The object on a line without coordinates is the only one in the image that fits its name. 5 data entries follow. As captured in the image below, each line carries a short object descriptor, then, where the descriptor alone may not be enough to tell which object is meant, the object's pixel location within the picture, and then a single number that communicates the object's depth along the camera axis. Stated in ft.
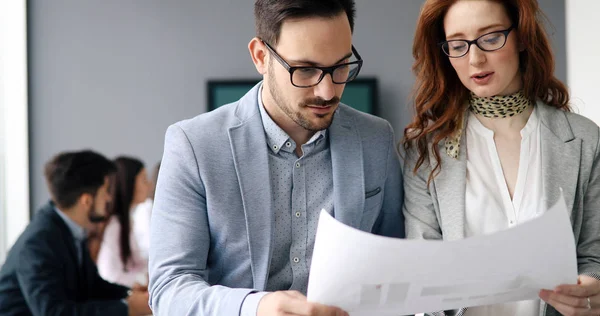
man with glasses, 4.84
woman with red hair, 5.10
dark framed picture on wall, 15.88
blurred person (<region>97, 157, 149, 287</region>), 11.57
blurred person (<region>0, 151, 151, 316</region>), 9.12
